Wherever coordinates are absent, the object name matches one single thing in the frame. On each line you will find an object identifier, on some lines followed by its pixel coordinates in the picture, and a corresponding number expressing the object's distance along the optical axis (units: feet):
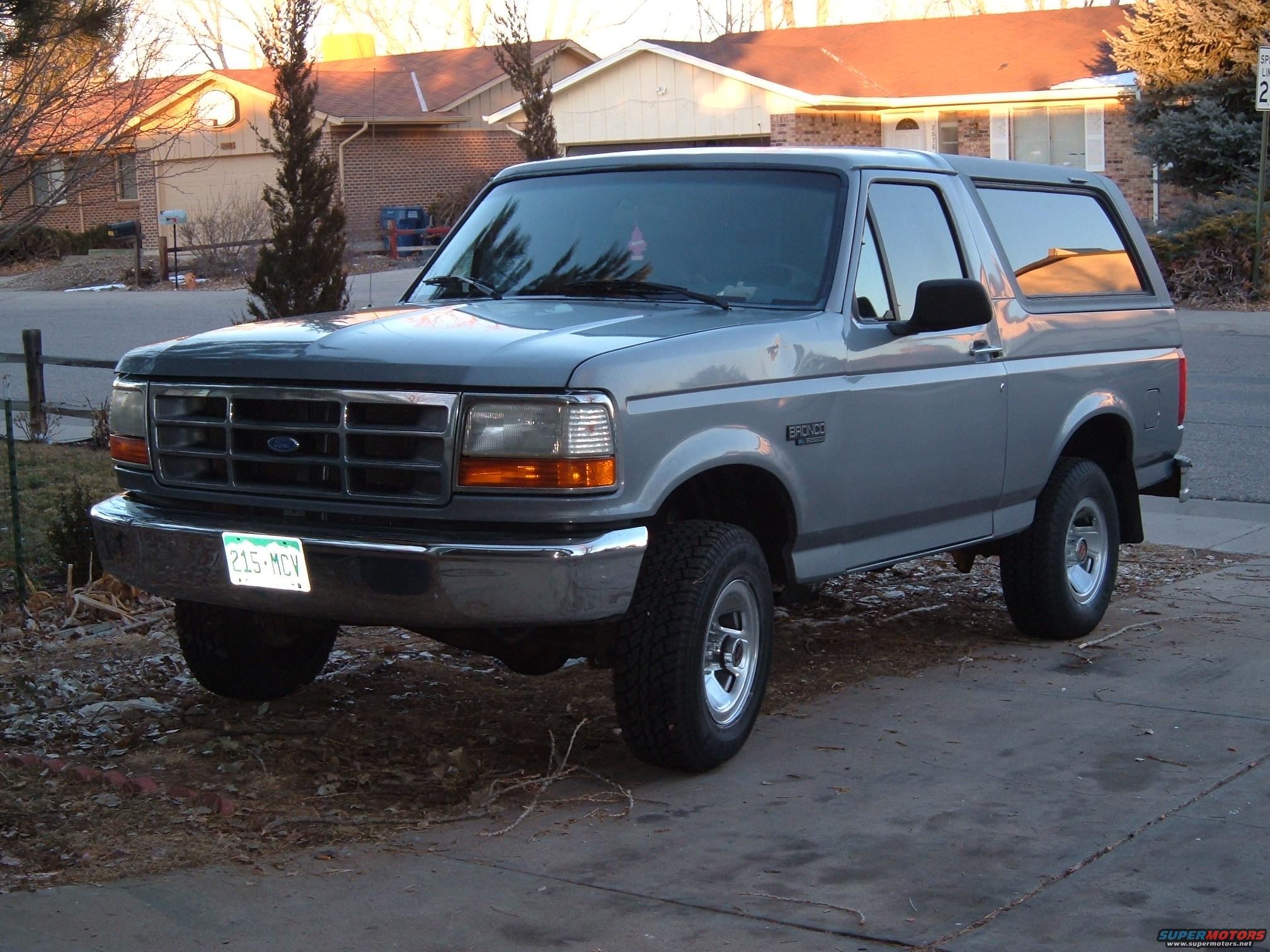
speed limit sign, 64.39
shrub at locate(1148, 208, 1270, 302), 71.92
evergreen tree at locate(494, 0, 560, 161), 54.39
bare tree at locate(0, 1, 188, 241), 26.81
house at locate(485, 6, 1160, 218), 103.09
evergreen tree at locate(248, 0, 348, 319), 37.86
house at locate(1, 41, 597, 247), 126.82
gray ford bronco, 14.84
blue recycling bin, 122.52
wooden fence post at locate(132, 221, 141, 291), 110.22
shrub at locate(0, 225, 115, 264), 106.73
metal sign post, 64.44
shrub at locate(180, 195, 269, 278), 110.11
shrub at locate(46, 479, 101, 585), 27.06
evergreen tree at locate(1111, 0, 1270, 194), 81.87
